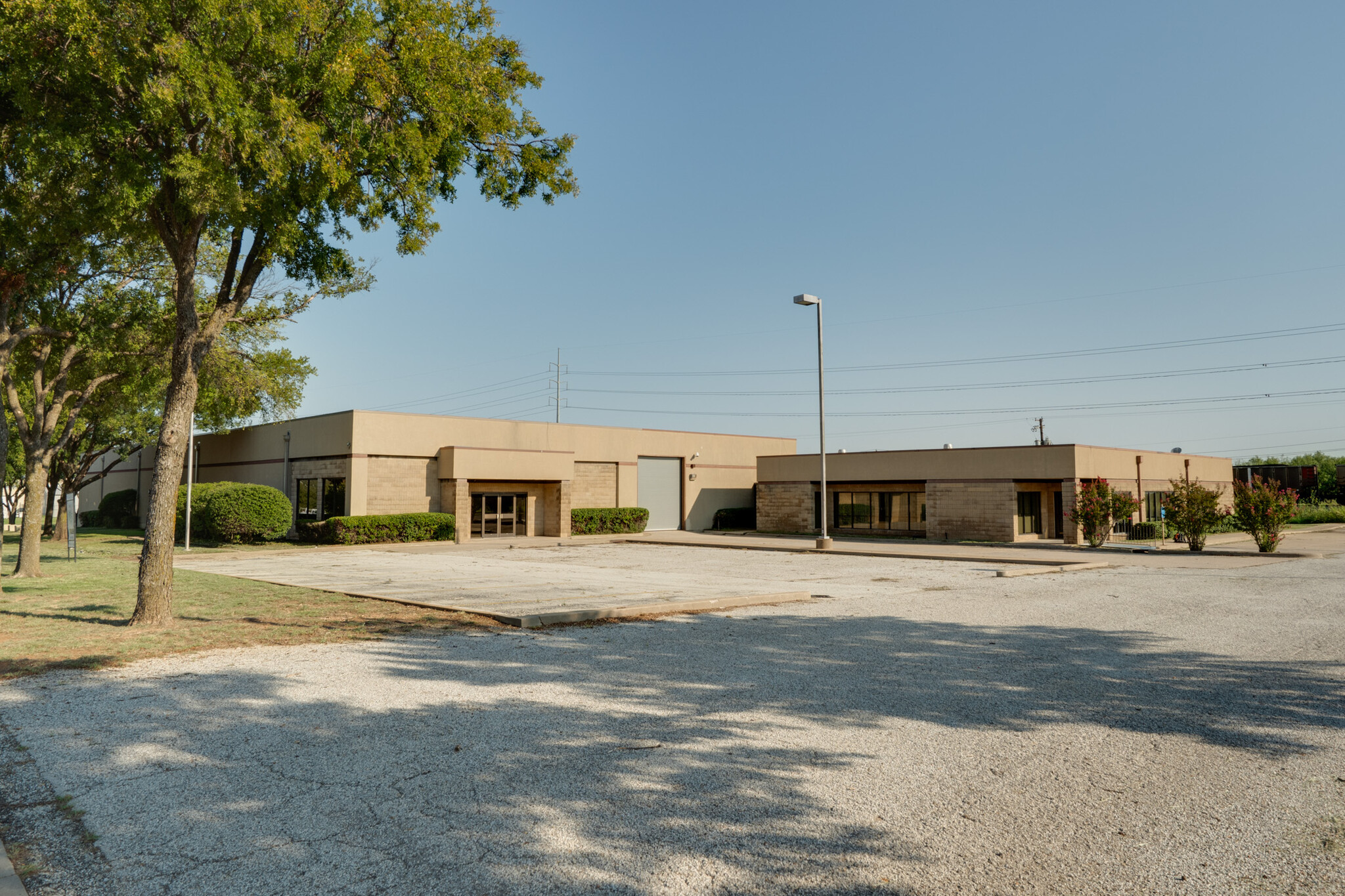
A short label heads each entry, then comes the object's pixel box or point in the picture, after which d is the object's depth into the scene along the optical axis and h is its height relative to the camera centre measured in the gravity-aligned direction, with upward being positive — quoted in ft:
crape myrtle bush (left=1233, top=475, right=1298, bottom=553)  80.12 -0.39
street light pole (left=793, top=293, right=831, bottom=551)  86.16 +6.95
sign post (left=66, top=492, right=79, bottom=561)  70.64 -1.19
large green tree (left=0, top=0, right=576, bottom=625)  31.01 +15.62
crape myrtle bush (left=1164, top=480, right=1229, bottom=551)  85.61 -0.58
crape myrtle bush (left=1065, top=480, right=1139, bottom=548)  94.73 -0.23
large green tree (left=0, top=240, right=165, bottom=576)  53.93 +11.04
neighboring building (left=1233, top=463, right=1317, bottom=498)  198.90 +7.07
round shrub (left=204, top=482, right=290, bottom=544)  97.81 -0.21
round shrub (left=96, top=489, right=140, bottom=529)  143.43 +0.39
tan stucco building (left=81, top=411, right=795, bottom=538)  107.86 +6.01
